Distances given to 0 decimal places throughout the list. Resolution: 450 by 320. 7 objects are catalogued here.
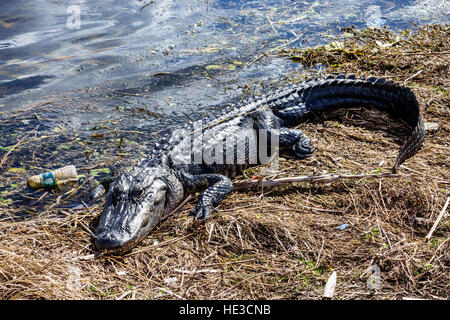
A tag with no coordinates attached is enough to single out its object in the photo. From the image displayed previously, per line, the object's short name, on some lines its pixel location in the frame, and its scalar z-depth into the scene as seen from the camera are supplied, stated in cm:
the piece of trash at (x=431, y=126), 473
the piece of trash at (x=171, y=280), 294
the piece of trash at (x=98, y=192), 422
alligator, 352
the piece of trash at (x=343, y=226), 330
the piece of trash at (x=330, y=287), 264
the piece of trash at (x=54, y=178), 443
